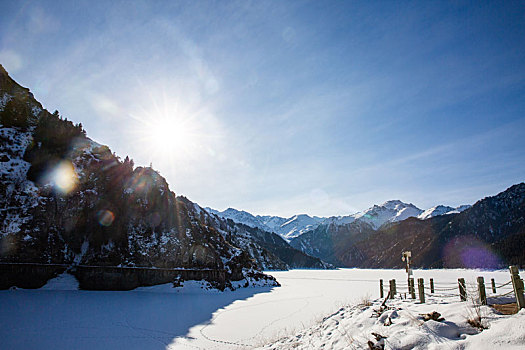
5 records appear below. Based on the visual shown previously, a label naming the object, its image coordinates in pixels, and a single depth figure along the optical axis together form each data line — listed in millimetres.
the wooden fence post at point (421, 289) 15113
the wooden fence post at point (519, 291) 8438
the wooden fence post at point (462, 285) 13488
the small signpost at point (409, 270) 18484
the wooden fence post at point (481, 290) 10659
